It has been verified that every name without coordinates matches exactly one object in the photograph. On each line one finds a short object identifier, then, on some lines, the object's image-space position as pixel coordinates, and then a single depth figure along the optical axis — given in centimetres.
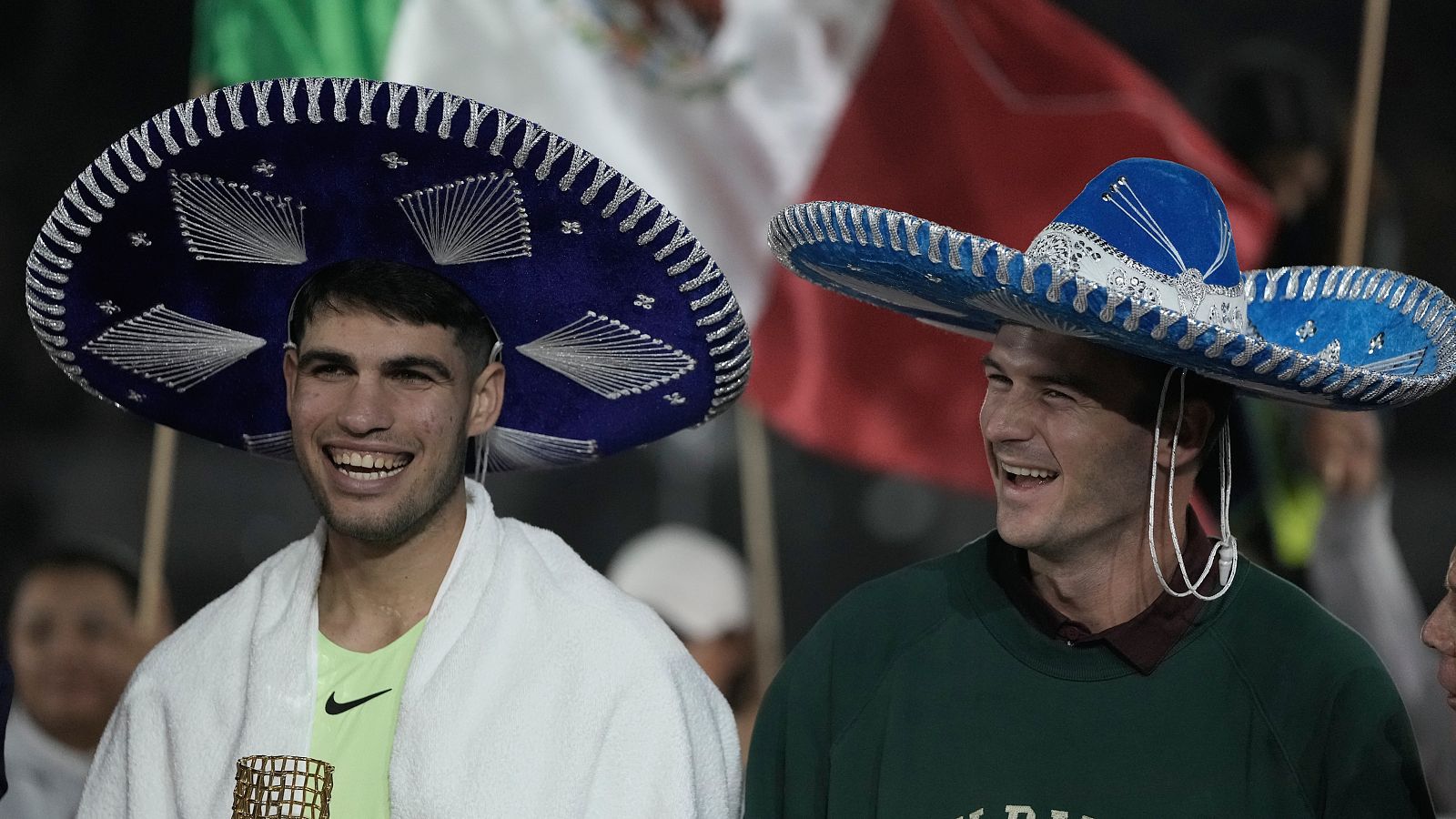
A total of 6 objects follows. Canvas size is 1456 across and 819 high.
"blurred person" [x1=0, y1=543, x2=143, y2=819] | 924
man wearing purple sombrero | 480
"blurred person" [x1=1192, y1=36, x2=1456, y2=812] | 970
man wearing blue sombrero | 451
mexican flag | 1069
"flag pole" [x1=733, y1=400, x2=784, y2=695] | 1042
